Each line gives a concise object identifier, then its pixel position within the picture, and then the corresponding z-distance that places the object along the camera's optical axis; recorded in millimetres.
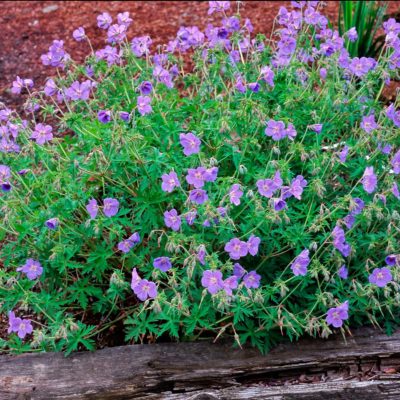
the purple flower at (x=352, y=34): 3572
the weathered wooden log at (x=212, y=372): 2953
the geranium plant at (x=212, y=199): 2826
